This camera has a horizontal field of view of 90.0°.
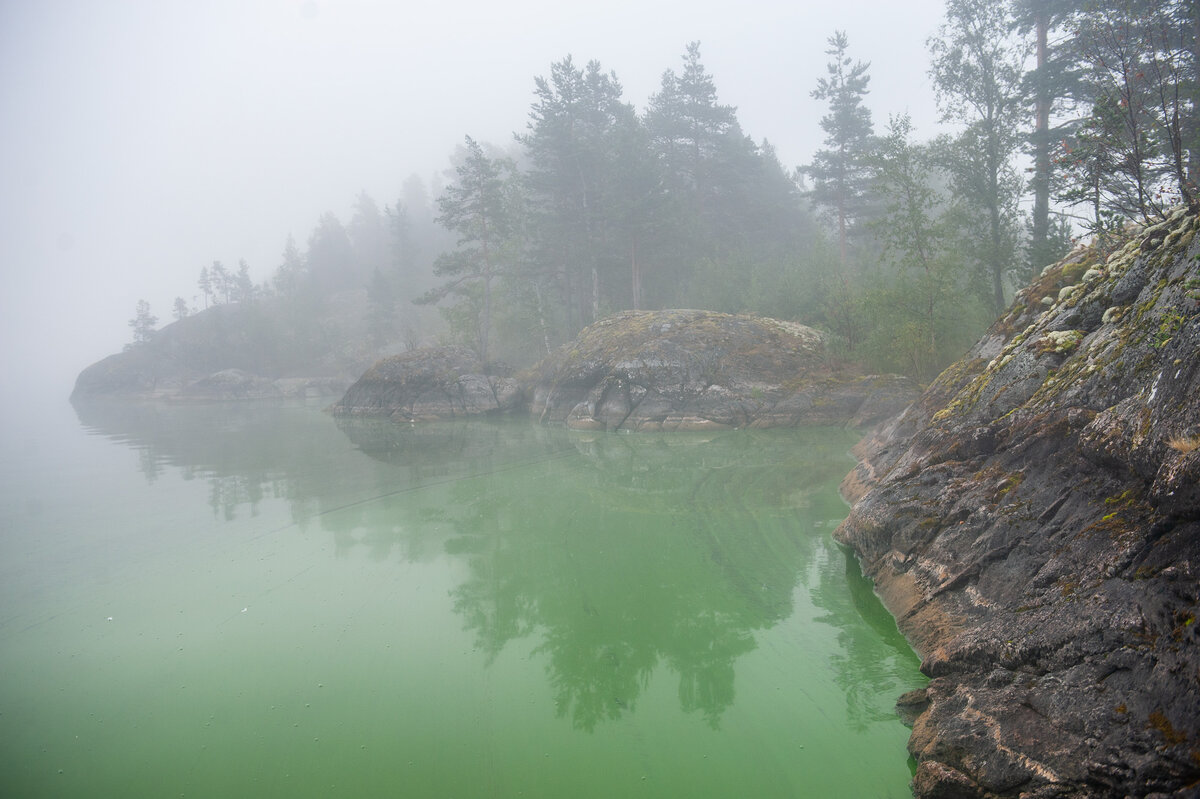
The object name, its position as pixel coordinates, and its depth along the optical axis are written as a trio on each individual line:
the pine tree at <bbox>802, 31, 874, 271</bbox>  27.52
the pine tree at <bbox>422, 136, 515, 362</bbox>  28.09
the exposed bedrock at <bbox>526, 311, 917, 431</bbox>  15.77
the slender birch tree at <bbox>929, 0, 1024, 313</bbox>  14.34
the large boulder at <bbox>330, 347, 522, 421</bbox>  23.62
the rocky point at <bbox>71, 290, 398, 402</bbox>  47.69
